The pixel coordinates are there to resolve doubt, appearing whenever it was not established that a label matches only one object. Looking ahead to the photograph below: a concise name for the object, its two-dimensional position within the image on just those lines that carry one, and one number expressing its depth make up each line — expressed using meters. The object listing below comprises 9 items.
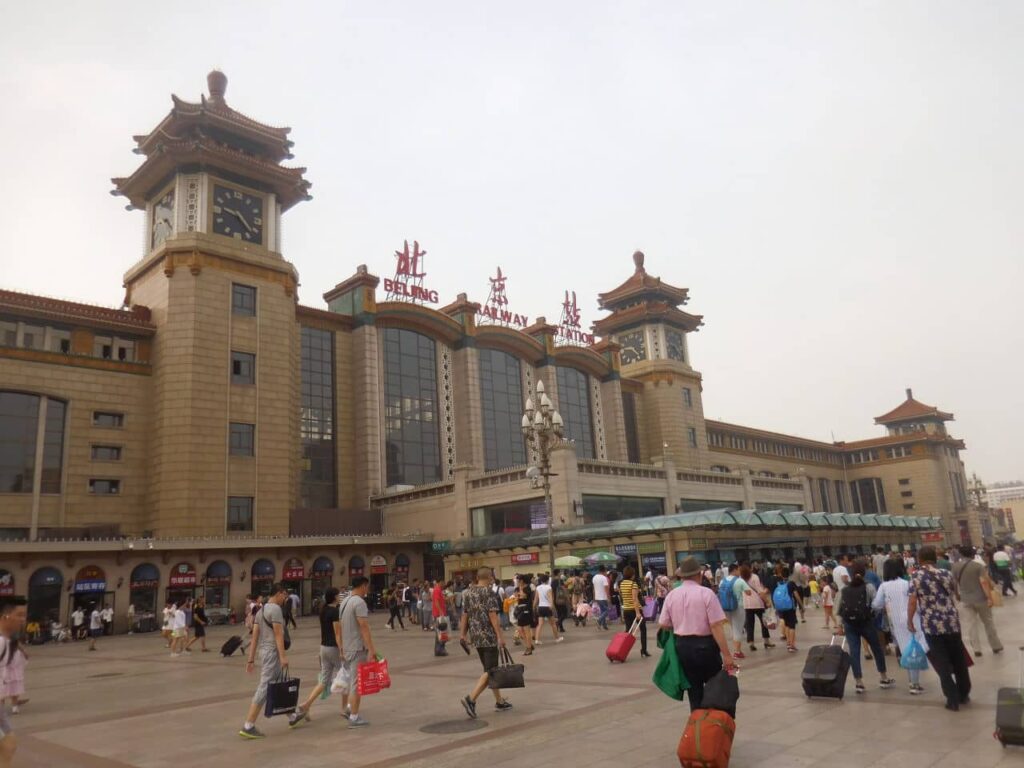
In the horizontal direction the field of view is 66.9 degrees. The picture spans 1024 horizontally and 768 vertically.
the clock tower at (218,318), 40.88
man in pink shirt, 7.36
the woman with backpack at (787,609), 15.30
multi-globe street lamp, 26.45
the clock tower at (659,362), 70.88
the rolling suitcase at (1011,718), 7.09
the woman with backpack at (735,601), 14.64
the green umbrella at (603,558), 32.59
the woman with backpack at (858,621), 10.82
